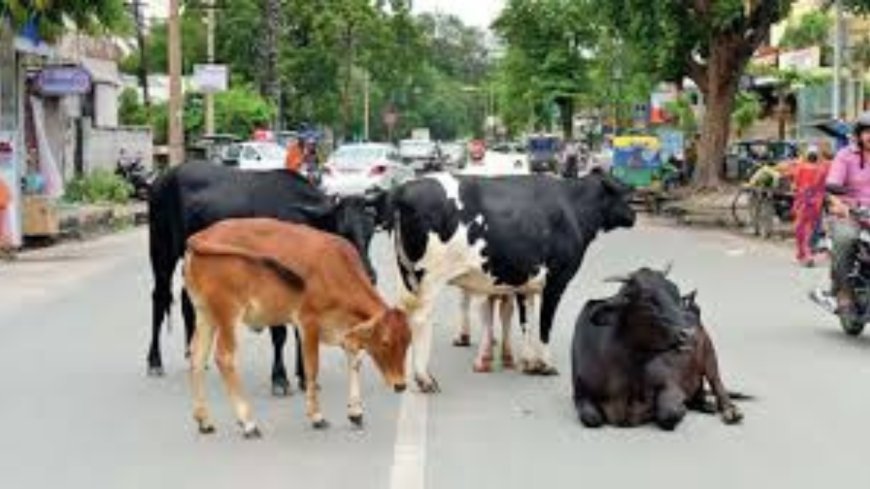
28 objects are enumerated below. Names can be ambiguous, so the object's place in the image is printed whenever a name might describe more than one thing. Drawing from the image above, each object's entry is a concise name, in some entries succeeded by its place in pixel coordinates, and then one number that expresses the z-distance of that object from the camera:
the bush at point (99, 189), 36.84
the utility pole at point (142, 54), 61.12
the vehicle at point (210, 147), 46.77
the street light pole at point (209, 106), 53.53
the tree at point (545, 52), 73.31
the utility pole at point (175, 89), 39.38
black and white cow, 10.95
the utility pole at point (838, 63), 34.25
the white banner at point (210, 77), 49.38
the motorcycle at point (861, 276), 13.37
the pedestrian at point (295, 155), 28.67
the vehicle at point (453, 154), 64.09
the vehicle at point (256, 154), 41.72
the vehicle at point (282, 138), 53.47
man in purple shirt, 13.45
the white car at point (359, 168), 38.44
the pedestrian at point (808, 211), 22.86
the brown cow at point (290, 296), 8.84
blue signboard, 30.39
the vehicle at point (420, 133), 112.38
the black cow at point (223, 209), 10.85
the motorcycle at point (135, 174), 41.70
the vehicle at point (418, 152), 62.28
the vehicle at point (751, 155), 42.84
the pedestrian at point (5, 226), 23.92
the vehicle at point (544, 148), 61.94
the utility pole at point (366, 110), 110.30
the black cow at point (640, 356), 9.22
